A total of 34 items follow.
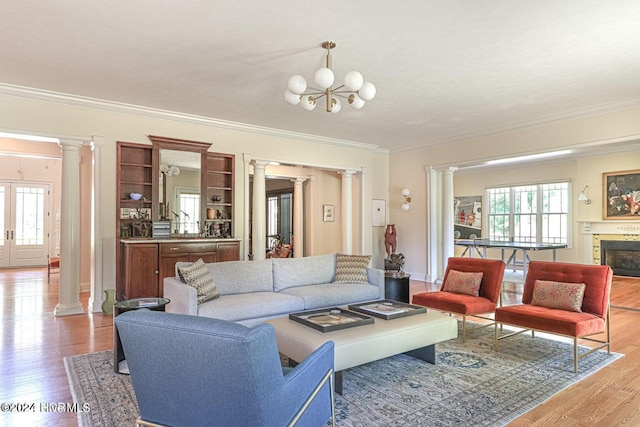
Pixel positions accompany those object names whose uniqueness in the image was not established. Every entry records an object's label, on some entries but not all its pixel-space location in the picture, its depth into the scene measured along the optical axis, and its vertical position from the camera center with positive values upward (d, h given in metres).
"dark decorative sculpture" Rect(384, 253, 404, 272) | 6.48 -0.72
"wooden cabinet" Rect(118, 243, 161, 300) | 5.01 -0.66
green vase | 5.05 -1.04
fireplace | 8.42 -0.81
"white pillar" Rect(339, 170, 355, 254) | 8.03 +0.12
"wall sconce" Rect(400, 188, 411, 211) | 8.13 +0.40
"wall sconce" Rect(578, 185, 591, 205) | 8.92 +0.49
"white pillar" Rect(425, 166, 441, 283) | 7.83 -0.12
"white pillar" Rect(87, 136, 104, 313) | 5.23 -0.13
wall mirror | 5.64 +0.54
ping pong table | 7.31 -0.52
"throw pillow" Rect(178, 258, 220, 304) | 3.66 -0.57
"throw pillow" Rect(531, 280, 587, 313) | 3.52 -0.69
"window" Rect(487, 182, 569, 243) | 9.82 +0.16
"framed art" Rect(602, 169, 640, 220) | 8.30 +0.52
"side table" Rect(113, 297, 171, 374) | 3.10 -0.73
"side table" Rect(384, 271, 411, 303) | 4.92 -0.84
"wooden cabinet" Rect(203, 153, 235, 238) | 6.21 +0.42
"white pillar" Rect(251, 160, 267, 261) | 6.71 +0.12
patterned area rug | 2.43 -1.21
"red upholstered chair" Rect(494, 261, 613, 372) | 3.25 -0.81
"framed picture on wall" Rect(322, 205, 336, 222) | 9.34 +0.14
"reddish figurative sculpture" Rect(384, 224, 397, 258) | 8.16 -0.41
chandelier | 3.26 +1.15
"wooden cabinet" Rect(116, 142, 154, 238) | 5.45 +0.42
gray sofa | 3.62 -0.77
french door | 9.97 -0.10
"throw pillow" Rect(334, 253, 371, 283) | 4.76 -0.60
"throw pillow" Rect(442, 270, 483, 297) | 4.26 -0.70
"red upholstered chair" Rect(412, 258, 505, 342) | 3.97 -0.82
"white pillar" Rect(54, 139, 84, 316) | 5.07 -0.16
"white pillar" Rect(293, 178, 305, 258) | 9.51 -0.02
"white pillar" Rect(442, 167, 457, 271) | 7.85 +0.04
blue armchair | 1.48 -0.62
